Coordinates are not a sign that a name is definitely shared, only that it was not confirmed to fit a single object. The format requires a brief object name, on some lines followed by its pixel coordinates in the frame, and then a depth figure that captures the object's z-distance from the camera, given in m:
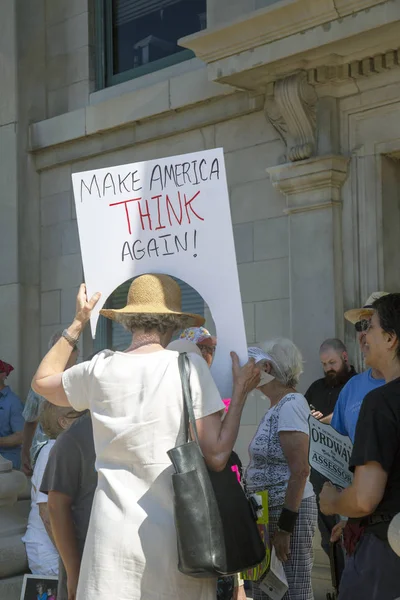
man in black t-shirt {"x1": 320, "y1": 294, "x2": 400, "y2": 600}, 3.07
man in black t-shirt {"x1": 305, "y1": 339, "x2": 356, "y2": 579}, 6.98
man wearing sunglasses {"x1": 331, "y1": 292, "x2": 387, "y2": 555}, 4.38
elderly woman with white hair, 4.36
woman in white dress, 3.02
